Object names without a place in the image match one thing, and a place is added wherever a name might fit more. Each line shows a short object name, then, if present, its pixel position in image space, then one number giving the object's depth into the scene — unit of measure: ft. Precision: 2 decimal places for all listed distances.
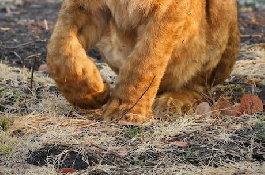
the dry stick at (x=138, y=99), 28.84
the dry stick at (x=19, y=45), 49.00
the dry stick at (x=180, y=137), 26.30
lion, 29.55
